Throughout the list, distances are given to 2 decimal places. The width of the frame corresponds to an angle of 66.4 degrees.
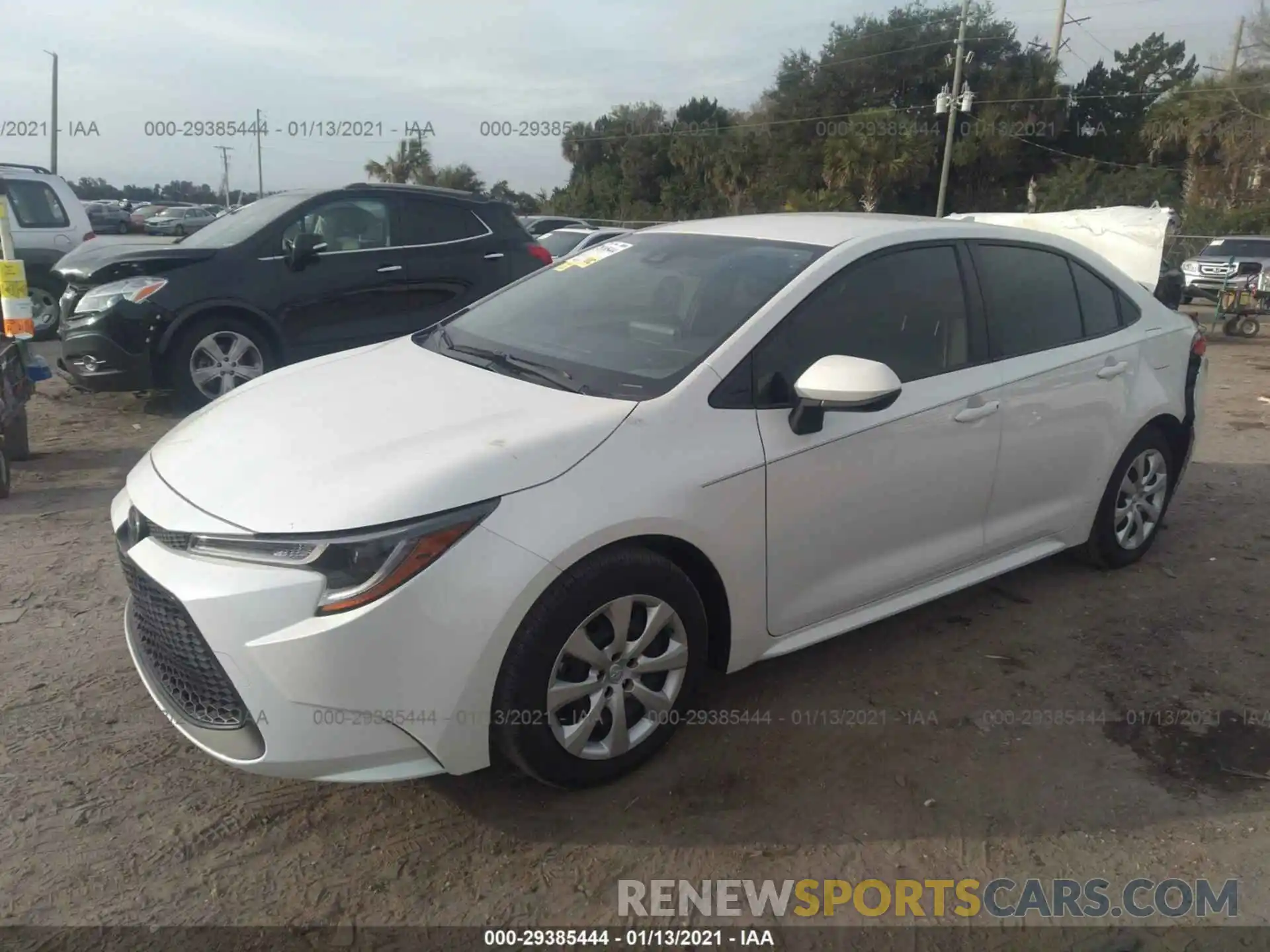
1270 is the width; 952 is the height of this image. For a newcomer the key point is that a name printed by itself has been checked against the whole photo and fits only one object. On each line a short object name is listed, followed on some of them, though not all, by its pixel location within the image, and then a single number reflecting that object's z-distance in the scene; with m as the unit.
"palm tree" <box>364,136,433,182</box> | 50.34
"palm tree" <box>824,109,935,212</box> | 36.78
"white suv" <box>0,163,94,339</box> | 10.44
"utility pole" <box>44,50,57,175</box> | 32.41
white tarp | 12.40
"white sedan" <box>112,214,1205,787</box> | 2.38
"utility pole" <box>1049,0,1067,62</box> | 41.56
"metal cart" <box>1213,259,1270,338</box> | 15.11
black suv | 6.76
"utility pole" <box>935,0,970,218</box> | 28.11
